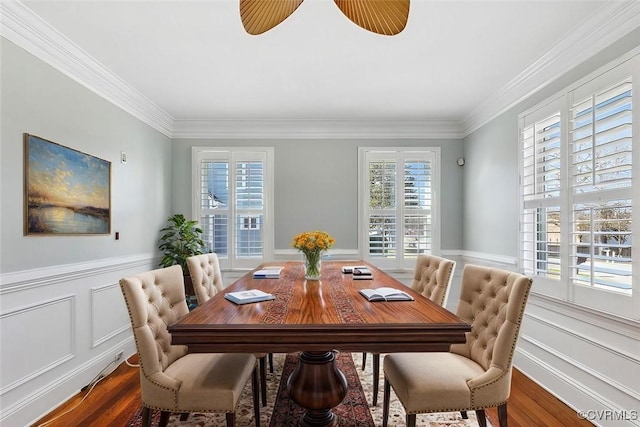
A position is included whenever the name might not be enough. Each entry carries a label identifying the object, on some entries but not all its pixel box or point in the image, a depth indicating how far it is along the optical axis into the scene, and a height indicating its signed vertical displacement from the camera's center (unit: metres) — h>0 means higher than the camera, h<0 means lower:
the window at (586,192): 1.99 +0.16
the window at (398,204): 4.39 +0.14
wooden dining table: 1.38 -0.48
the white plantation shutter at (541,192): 2.62 +0.19
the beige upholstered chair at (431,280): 2.31 -0.49
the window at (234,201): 4.39 +0.18
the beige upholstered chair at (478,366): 1.60 -0.79
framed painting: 2.21 +0.19
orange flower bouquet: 2.35 -0.23
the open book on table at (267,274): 2.59 -0.47
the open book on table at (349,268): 2.84 -0.47
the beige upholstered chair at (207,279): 2.38 -0.50
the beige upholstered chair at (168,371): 1.61 -0.80
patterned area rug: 2.11 -1.31
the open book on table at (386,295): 1.83 -0.45
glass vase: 2.42 -0.37
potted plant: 3.90 -0.34
